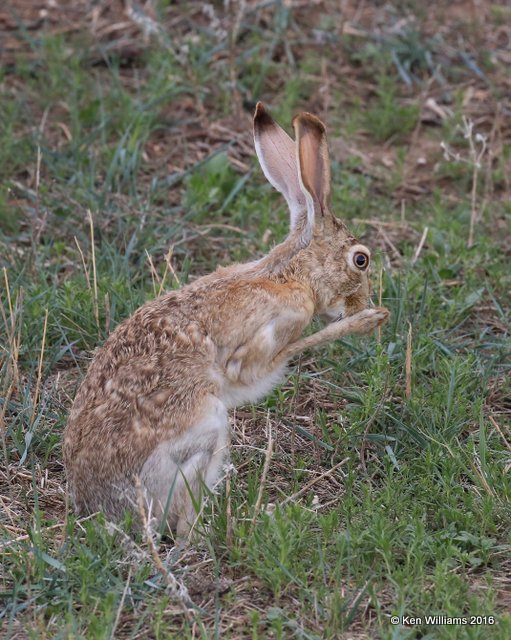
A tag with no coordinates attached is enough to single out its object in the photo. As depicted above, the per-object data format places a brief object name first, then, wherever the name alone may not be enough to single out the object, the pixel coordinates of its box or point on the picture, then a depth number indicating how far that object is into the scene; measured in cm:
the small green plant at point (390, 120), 1759
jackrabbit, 978
